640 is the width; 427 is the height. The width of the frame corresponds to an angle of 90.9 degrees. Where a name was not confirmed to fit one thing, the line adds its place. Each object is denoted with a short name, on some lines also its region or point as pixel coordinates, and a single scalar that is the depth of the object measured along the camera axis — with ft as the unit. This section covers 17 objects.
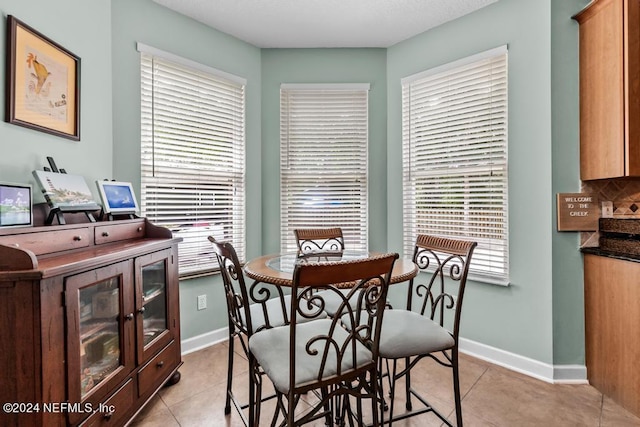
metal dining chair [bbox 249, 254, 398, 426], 3.63
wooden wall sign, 7.14
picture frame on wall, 5.18
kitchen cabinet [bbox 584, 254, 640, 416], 6.13
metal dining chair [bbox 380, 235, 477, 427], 4.82
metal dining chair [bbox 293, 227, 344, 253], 8.87
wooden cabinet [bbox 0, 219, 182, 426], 3.69
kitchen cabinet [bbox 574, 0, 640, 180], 6.21
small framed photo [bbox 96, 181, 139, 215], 6.21
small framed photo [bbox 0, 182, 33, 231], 4.41
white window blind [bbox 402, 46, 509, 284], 8.15
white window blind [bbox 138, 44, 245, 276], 8.12
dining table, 5.04
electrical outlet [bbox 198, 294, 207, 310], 8.93
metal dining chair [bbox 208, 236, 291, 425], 4.77
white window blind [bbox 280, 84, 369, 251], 10.32
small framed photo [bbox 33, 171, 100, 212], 5.16
